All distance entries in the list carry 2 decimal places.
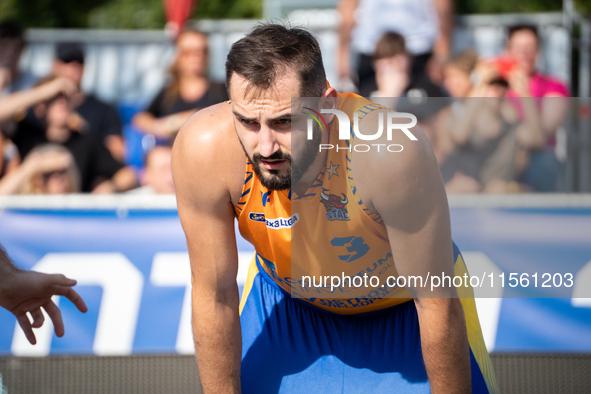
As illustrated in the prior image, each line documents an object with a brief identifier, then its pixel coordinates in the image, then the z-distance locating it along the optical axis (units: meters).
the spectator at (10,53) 10.00
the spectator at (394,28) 9.91
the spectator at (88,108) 9.98
